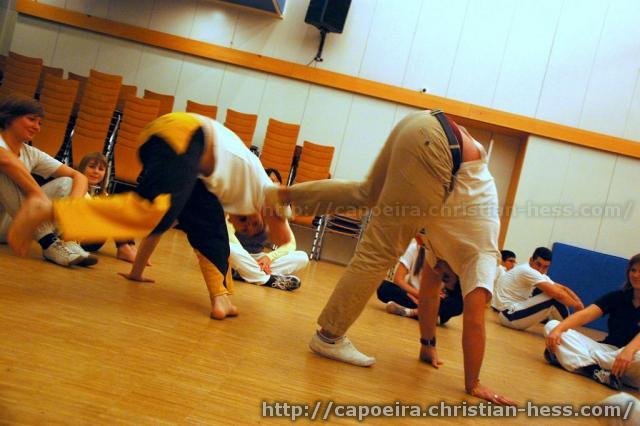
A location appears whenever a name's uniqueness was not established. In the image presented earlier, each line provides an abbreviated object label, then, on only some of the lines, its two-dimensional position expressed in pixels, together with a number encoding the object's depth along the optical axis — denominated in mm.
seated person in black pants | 3725
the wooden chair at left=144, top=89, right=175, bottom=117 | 7312
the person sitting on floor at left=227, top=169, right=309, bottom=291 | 3520
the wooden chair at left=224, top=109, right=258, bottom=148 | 7238
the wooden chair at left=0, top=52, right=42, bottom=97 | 7012
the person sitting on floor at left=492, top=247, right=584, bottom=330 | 4516
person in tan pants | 2010
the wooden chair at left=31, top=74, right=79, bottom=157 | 6479
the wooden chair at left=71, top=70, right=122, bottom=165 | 6484
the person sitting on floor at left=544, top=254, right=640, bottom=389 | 2988
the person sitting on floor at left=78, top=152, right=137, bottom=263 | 3230
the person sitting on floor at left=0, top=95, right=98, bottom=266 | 2553
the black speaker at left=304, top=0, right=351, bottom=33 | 7703
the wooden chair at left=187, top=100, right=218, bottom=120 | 7234
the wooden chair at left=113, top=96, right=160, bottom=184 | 6406
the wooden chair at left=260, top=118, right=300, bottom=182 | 6996
